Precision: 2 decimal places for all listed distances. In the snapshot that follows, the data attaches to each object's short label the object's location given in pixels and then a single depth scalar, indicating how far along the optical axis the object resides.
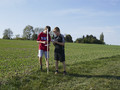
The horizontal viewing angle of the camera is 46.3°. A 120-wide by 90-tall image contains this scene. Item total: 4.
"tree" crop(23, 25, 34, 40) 111.80
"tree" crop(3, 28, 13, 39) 119.82
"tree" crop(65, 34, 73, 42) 106.42
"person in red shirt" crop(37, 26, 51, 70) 6.86
